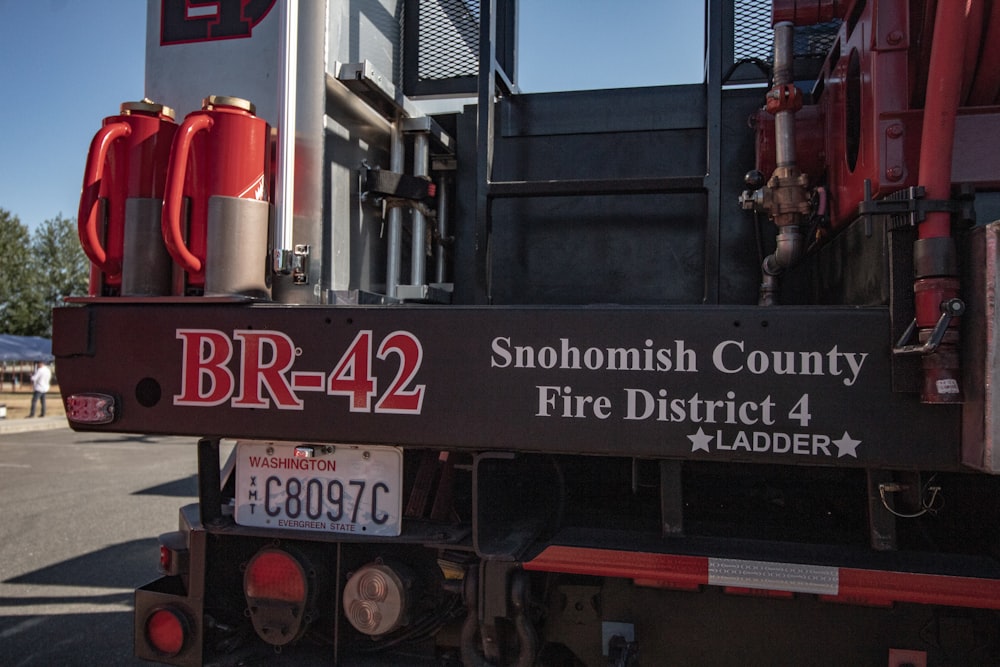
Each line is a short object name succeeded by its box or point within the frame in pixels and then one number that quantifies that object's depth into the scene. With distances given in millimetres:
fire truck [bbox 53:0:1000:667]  1815
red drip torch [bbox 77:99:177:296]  2342
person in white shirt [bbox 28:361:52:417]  19391
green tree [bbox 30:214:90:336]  49438
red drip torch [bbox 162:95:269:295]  2309
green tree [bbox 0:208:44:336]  45000
